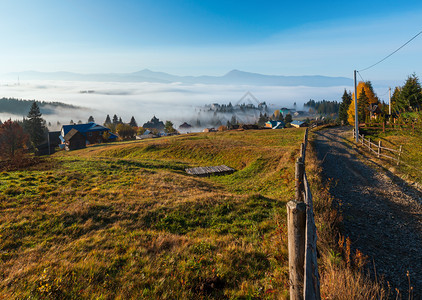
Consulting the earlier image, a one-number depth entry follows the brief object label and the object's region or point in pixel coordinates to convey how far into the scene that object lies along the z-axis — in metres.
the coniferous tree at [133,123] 180.32
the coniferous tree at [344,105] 82.94
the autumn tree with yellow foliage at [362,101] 59.78
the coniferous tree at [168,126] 132.38
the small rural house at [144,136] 105.06
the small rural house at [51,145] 76.25
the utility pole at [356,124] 27.96
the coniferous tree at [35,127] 90.25
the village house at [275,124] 163.32
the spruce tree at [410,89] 49.06
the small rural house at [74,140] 71.00
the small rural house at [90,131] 83.44
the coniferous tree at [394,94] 65.84
